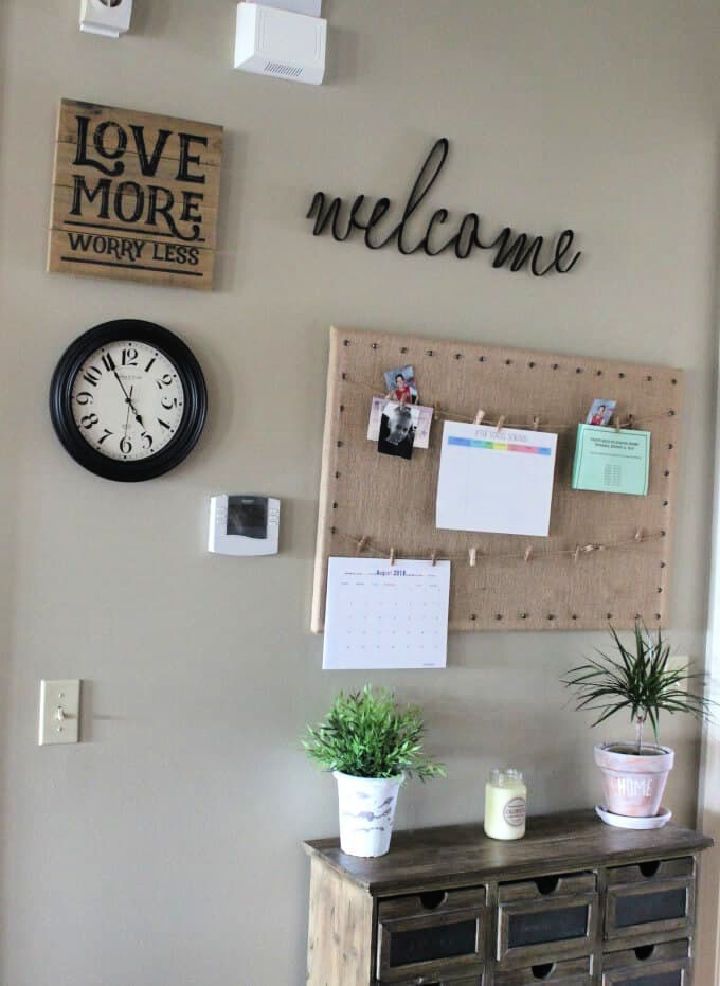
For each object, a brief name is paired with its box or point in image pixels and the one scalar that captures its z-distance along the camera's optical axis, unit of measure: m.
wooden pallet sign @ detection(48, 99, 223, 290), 2.02
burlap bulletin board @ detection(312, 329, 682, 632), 2.27
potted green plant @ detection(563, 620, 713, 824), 2.40
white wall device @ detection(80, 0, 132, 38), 2.01
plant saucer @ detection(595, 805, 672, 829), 2.41
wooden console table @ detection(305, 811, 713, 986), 2.04
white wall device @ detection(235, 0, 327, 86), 2.13
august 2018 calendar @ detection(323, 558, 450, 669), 2.27
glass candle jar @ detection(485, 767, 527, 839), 2.29
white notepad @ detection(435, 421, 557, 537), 2.36
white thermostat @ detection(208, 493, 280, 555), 2.15
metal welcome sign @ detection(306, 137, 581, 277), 2.27
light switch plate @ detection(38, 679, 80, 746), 2.02
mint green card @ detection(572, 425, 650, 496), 2.47
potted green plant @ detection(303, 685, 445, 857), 2.12
